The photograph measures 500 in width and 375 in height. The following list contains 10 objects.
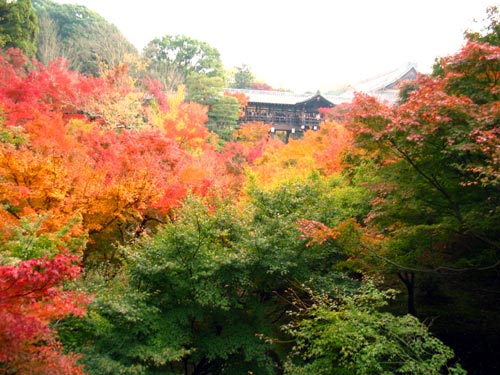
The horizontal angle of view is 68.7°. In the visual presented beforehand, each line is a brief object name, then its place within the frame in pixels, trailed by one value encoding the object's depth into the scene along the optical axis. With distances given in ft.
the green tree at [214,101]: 93.56
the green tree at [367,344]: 16.88
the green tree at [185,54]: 113.91
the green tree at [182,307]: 22.45
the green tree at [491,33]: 23.22
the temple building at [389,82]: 122.83
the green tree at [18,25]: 70.17
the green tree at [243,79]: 142.10
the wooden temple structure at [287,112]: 110.42
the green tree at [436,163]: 18.95
